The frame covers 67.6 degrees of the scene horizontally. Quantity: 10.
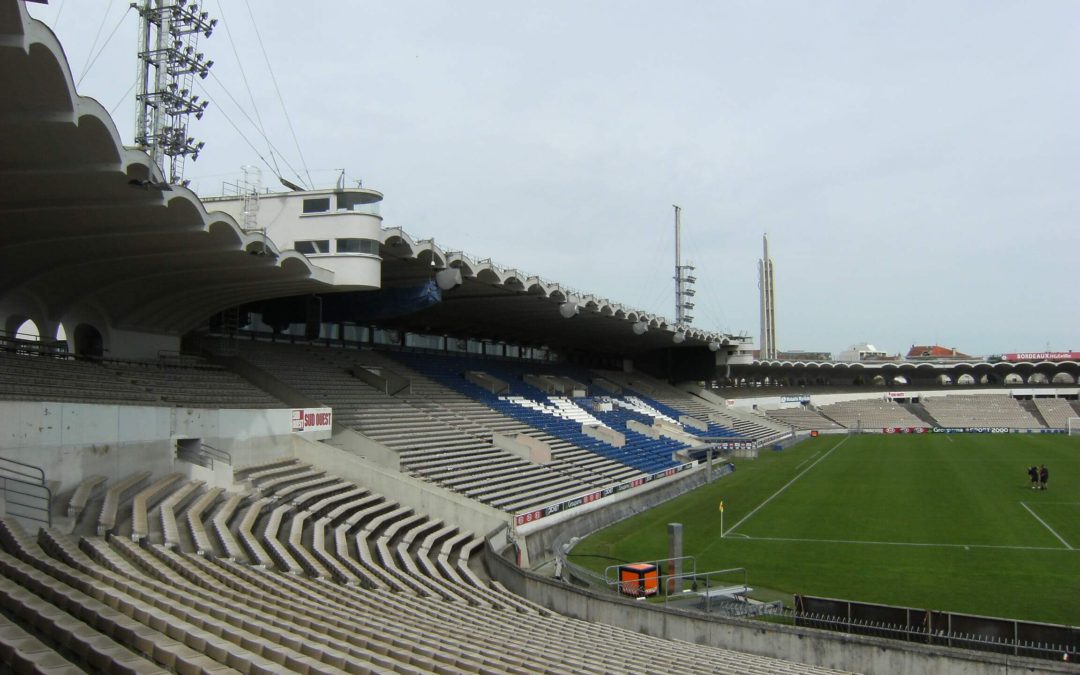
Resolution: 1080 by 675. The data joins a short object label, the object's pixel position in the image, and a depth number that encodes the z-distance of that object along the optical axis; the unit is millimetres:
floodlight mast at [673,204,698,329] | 70750
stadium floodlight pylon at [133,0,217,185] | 26203
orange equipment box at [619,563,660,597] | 16078
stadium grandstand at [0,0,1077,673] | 7992
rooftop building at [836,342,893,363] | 104562
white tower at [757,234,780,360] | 109812
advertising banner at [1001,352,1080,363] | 80375
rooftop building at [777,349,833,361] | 96744
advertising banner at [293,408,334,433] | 21531
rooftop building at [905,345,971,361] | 130875
